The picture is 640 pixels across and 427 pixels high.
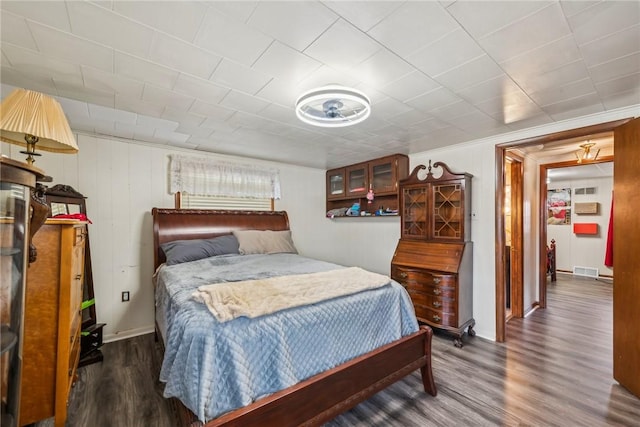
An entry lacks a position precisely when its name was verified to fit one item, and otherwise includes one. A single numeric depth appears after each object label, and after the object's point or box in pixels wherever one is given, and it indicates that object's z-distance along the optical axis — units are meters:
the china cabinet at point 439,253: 2.89
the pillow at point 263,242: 3.44
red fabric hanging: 5.57
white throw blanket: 1.46
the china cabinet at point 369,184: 3.87
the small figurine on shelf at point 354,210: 4.38
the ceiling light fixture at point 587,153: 3.18
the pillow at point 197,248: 2.88
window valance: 3.41
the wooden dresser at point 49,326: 1.54
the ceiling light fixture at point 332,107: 1.73
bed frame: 1.28
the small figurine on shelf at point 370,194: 4.06
